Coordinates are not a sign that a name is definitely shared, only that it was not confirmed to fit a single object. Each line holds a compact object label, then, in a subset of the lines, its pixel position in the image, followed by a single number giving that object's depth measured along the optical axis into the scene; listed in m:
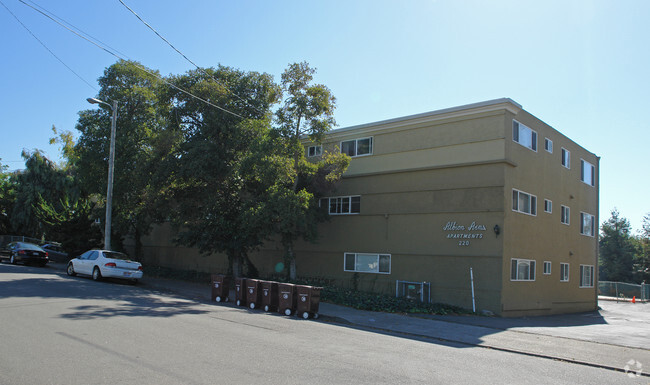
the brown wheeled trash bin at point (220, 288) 17.16
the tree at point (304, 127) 20.52
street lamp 23.33
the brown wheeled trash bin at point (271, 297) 15.28
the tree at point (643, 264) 54.97
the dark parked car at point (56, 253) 32.41
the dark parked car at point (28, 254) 27.77
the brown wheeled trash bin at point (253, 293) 15.68
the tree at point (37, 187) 38.50
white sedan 20.08
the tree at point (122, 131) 25.94
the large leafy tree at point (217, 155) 20.81
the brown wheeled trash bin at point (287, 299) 14.55
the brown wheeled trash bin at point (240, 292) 16.22
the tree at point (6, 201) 41.97
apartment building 18.52
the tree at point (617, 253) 57.34
